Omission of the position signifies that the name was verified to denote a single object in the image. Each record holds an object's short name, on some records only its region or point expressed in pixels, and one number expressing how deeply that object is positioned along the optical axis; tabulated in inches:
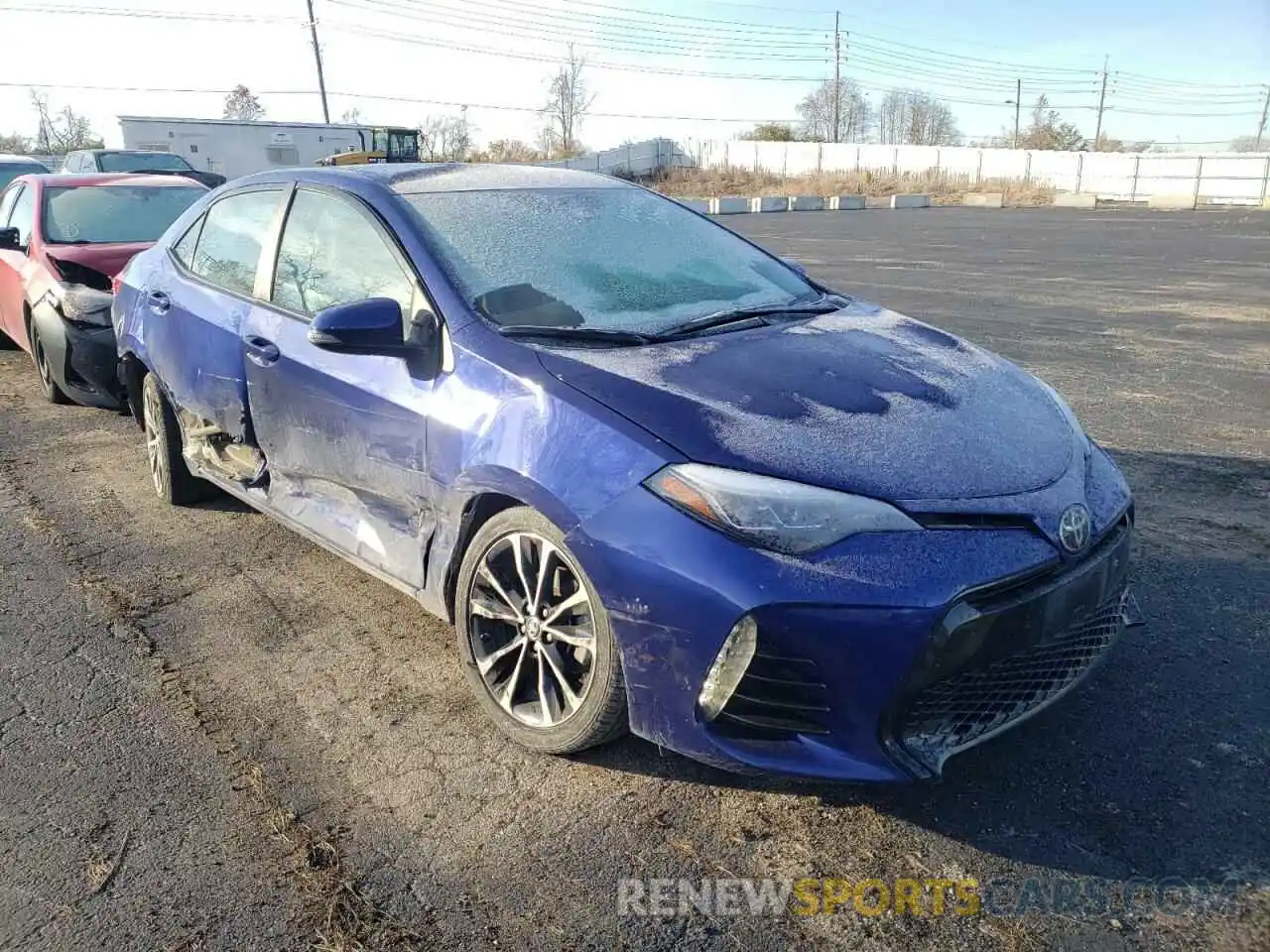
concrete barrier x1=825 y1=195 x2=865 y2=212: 1637.6
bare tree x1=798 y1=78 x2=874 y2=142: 3213.6
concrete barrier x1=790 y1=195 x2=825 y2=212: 1617.9
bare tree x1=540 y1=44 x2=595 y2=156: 2842.0
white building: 1576.0
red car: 251.8
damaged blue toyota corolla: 89.6
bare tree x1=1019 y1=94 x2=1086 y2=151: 2999.5
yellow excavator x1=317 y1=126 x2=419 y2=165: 1611.7
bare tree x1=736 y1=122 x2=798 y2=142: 2871.6
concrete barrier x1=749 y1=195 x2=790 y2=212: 1563.7
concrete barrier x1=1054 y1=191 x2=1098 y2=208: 1620.3
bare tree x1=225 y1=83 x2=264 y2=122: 3019.2
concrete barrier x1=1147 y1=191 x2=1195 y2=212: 1524.4
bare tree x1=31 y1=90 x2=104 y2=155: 2874.0
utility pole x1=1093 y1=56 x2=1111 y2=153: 3463.3
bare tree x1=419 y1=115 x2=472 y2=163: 2637.8
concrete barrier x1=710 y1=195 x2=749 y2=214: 1459.0
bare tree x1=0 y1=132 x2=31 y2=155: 2720.5
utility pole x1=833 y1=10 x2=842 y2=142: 2984.7
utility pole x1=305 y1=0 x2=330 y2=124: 1939.0
